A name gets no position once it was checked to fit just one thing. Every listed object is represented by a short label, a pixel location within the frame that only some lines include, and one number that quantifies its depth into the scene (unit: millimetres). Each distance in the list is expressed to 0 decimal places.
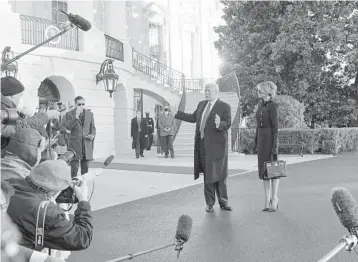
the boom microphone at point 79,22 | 5020
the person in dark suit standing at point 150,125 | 23416
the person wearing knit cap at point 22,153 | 3324
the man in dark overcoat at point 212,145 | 7758
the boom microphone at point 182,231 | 3457
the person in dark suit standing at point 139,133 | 20609
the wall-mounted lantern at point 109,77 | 19436
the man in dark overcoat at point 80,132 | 10188
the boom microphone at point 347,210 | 2609
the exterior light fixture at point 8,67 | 10648
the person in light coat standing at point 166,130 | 19469
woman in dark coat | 7809
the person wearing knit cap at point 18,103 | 4476
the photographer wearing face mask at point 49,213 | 2938
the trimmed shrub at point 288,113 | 22859
